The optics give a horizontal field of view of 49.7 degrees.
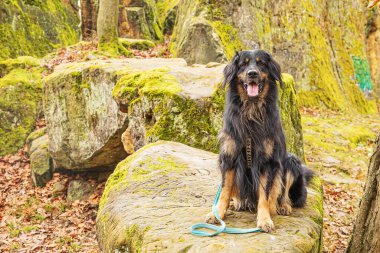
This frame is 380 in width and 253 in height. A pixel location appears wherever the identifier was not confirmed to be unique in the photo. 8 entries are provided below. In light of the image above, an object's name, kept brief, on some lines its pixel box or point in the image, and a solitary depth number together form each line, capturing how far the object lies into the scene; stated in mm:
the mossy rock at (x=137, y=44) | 15716
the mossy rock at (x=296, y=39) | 12664
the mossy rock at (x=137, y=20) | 20125
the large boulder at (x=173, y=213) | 3294
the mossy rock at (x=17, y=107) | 11867
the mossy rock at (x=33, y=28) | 16172
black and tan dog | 3637
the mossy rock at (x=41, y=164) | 10477
